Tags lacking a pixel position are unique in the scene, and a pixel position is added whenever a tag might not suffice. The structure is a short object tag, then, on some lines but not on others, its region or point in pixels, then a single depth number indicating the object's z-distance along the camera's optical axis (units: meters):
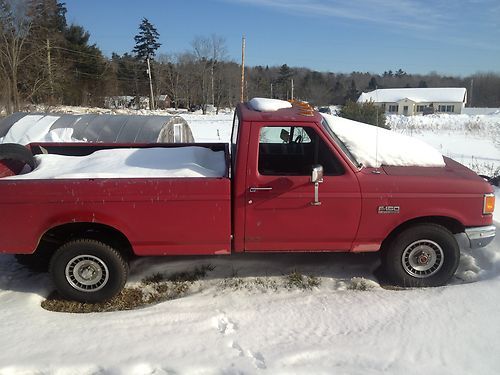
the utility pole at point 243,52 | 24.58
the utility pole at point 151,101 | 64.74
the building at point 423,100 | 73.94
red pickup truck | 4.08
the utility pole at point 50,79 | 41.06
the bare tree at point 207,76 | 77.56
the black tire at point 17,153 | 5.17
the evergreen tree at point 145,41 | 75.94
